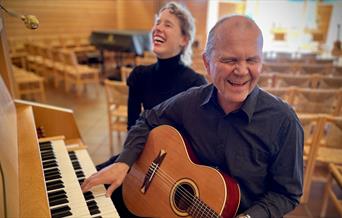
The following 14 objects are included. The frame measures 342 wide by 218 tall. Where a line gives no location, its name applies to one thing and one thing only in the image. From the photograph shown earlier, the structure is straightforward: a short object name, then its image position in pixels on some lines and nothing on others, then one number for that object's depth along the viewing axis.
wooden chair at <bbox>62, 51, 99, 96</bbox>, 5.68
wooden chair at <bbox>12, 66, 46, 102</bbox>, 4.74
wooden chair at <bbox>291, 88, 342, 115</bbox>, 2.83
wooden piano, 0.92
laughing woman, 1.82
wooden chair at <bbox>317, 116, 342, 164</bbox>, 2.13
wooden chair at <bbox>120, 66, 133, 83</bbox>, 4.18
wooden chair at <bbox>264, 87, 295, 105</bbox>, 2.90
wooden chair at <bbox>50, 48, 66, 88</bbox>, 6.14
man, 1.12
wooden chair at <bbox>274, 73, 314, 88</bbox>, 3.72
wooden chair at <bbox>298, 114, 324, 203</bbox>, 2.15
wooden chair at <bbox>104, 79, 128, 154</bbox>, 3.10
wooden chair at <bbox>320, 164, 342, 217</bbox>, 1.72
